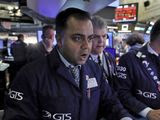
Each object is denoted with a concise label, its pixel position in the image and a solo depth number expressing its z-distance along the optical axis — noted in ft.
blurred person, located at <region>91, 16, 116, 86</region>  3.27
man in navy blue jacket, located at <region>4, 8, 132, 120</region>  2.14
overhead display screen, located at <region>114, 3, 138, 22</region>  14.34
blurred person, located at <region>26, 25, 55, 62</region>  5.49
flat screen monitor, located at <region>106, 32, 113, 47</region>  7.10
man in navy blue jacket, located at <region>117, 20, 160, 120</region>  2.90
